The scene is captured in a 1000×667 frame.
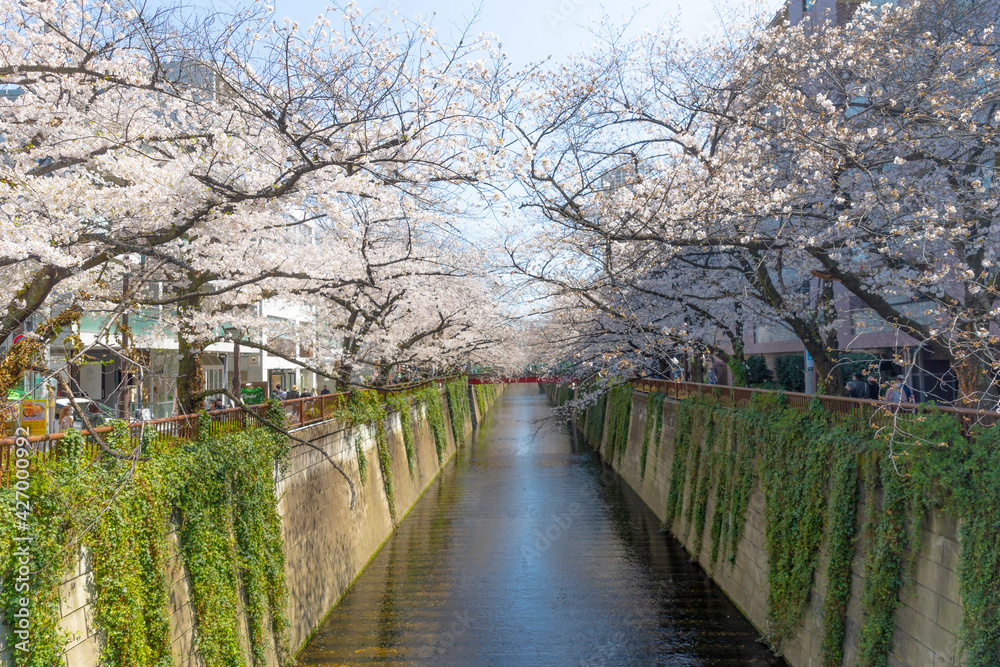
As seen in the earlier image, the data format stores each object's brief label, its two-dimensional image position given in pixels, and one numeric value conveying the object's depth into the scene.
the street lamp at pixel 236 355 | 13.79
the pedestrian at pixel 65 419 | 11.32
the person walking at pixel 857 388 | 15.11
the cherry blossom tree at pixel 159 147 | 7.31
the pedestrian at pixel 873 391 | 17.36
